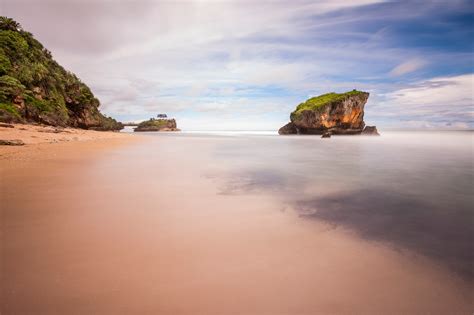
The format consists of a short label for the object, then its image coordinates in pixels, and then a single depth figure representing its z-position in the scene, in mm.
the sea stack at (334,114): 50812
